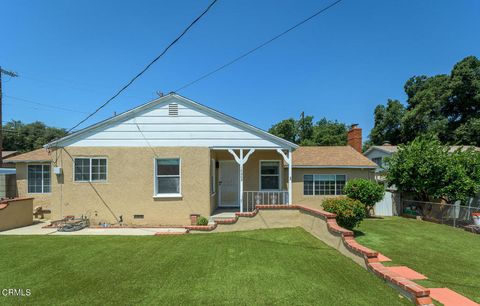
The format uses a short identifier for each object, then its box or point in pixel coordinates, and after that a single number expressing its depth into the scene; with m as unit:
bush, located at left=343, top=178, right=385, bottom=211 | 13.27
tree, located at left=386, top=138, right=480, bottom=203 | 13.54
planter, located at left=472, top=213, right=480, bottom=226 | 11.58
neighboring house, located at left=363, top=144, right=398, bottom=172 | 20.81
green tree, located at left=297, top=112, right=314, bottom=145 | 44.28
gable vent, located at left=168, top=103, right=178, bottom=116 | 11.55
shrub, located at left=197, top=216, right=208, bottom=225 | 10.55
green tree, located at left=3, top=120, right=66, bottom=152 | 43.31
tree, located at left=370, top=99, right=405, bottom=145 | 34.38
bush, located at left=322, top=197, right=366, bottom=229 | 8.74
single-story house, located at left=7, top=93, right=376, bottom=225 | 11.29
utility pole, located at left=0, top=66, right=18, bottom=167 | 21.07
